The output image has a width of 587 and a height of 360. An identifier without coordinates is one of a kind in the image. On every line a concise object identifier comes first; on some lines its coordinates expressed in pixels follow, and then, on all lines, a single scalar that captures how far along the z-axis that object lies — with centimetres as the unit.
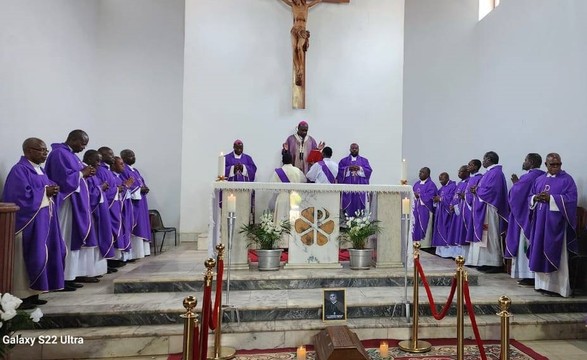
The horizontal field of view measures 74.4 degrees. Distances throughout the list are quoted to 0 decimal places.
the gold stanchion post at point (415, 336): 378
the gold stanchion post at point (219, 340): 349
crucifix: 777
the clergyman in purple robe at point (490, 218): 617
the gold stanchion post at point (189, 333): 200
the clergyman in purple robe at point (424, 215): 840
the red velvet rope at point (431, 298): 336
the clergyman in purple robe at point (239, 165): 722
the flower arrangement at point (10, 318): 233
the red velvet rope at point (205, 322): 245
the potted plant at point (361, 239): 523
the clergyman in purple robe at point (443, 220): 762
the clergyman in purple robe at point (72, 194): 468
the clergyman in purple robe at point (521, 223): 545
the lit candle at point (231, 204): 414
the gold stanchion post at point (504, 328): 240
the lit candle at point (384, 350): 347
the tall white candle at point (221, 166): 507
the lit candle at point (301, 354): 329
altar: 513
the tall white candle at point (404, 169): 528
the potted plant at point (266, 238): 504
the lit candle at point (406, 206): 430
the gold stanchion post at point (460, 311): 314
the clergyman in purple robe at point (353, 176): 737
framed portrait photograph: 388
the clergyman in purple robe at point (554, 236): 486
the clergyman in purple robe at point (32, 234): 401
